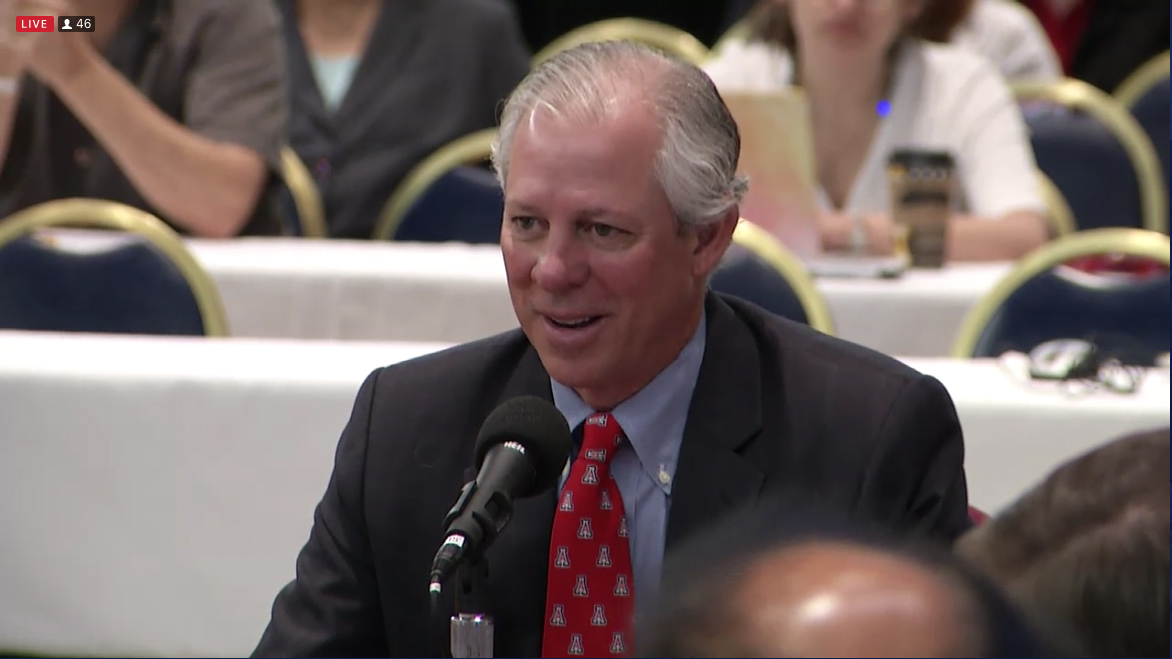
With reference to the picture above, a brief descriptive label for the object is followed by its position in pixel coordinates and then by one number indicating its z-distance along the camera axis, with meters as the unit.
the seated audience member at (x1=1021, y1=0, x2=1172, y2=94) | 12.34
